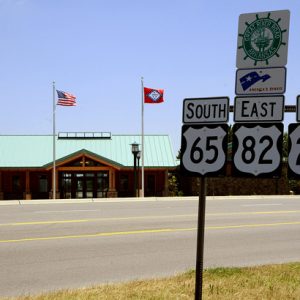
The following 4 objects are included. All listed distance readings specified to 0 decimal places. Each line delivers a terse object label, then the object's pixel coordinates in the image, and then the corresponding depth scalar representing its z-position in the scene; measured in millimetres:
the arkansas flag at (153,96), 32438
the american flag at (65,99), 32500
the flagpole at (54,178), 31661
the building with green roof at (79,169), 35625
